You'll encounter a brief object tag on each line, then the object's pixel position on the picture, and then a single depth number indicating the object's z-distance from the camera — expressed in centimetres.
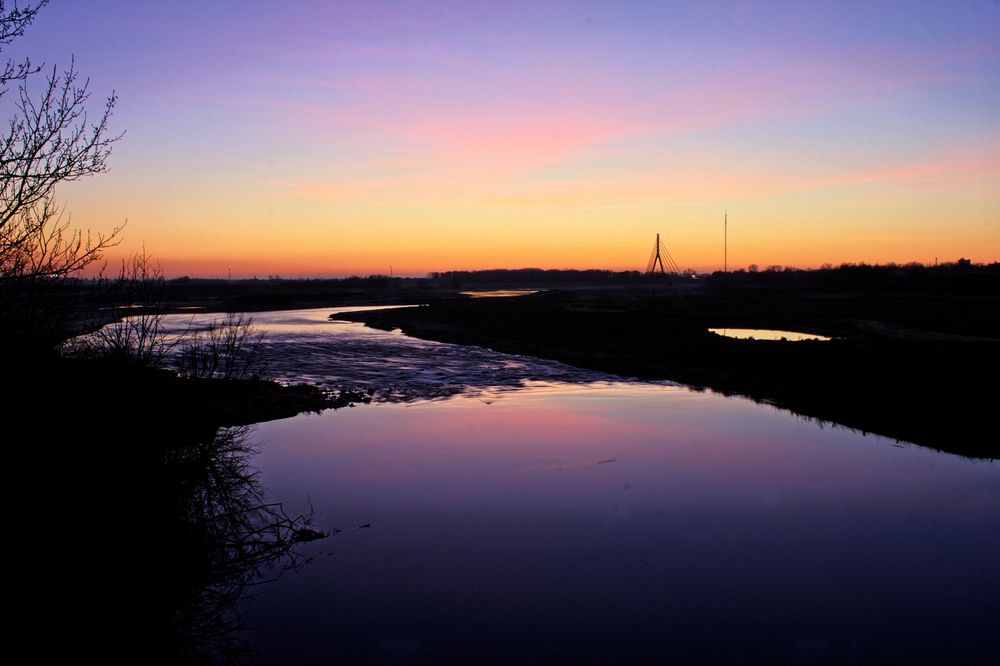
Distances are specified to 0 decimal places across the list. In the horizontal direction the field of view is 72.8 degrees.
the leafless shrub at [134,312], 923
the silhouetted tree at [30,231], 762
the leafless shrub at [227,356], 1027
